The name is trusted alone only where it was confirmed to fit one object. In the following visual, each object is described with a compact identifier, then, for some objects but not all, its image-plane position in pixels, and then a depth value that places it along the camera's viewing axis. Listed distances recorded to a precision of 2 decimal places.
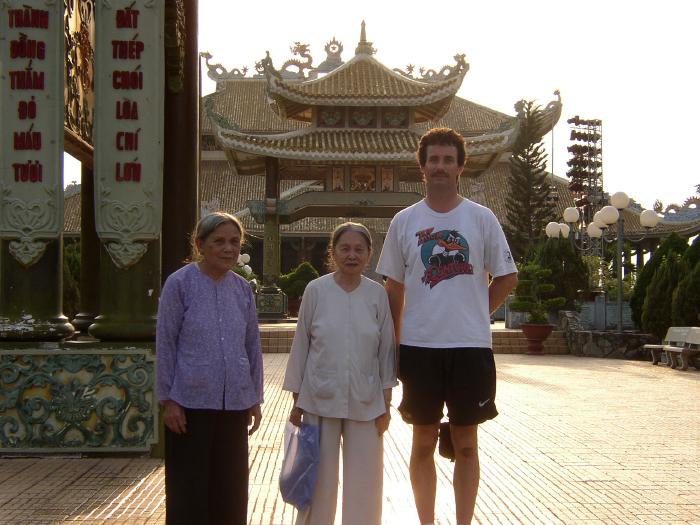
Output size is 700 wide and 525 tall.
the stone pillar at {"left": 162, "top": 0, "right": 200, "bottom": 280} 7.29
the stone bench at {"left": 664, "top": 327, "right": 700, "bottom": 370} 13.88
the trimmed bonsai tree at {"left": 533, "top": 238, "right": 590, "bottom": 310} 20.41
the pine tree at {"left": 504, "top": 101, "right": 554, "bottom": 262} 38.66
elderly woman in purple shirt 3.61
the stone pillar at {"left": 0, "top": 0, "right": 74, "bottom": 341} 6.06
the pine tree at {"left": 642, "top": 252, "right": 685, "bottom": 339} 16.27
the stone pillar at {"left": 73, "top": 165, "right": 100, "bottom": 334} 9.07
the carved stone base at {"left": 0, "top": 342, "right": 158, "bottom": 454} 6.01
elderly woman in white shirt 3.86
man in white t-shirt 3.98
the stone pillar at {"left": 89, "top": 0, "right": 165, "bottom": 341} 6.17
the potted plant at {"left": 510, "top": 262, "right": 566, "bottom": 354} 18.27
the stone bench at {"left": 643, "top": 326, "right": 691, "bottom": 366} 14.35
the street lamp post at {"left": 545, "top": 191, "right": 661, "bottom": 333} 16.81
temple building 25.81
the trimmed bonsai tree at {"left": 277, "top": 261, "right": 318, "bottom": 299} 28.95
